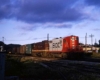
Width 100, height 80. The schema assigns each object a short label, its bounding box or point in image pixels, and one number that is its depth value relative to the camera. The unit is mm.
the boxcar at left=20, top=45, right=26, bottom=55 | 40794
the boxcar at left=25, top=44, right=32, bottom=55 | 36274
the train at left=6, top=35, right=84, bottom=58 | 22208
